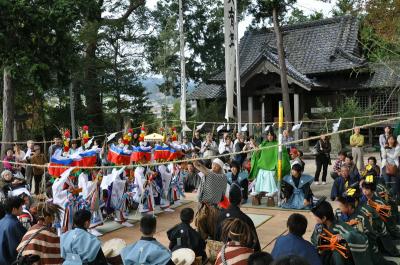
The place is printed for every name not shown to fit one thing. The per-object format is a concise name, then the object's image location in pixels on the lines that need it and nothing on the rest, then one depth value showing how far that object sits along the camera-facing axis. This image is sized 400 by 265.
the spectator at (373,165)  8.43
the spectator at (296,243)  4.05
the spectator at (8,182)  7.38
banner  15.98
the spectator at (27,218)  6.14
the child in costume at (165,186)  9.30
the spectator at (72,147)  10.01
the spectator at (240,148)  12.08
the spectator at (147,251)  4.07
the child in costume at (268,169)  9.64
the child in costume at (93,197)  7.45
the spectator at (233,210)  5.23
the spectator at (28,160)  11.30
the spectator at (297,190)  8.85
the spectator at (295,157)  9.76
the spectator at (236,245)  3.92
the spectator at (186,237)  5.32
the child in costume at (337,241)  4.55
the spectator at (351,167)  9.05
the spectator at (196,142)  13.45
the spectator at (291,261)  2.49
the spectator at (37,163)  10.93
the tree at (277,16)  19.05
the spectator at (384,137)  10.01
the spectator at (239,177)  9.36
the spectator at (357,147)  11.91
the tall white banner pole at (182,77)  16.78
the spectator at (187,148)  11.37
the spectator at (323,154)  11.77
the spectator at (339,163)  9.45
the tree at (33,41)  11.94
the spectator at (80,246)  4.35
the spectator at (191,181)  11.75
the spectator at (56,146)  11.56
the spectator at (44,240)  4.52
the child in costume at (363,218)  5.25
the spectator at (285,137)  11.11
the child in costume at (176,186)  9.74
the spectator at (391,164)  9.12
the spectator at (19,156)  11.01
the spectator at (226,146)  12.50
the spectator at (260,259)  3.21
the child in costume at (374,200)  6.12
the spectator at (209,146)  12.55
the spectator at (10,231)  4.79
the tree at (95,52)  18.03
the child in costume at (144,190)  8.54
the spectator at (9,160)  10.27
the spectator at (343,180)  8.88
